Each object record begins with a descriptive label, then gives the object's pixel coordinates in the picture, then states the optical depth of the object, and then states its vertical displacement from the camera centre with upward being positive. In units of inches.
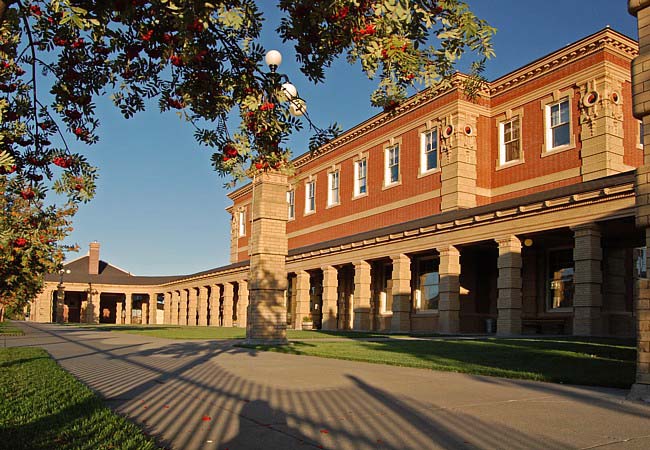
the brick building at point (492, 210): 864.3 +144.9
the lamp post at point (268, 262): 705.0 +40.6
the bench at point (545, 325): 1000.2 -37.5
